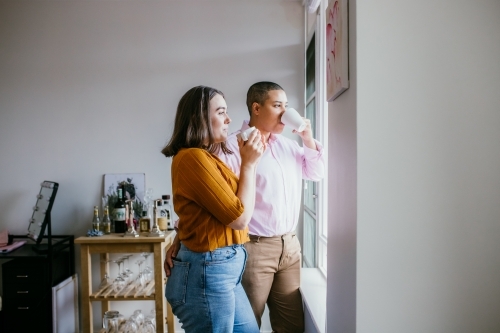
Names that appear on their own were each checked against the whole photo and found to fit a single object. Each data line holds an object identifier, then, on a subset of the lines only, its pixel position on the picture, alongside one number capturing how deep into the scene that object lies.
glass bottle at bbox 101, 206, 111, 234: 2.86
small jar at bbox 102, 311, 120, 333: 2.69
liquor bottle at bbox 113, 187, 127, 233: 2.83
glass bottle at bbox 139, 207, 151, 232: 2.85
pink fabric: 2.95
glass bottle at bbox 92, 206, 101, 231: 2.87
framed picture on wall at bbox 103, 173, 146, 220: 3.05
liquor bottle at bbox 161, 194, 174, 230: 2.92
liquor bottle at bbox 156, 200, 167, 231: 2.88
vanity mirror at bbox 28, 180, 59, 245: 2.84
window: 2.28
